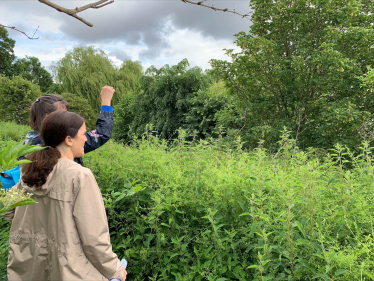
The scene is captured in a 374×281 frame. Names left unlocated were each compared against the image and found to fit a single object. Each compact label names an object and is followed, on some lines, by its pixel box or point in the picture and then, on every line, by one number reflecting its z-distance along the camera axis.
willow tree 28.00
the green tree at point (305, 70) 7.84
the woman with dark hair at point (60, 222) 1.46
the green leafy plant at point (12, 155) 0.94
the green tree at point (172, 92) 19.56
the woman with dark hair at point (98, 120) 2.36
